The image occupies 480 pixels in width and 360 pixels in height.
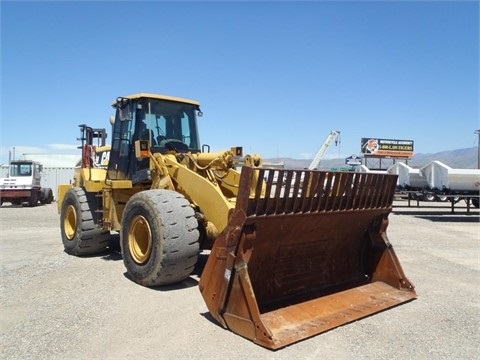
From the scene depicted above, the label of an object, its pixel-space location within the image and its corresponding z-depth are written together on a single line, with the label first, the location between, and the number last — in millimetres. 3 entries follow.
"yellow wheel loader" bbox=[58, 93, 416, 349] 4453
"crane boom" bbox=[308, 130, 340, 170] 43938
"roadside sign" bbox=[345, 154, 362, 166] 44969
